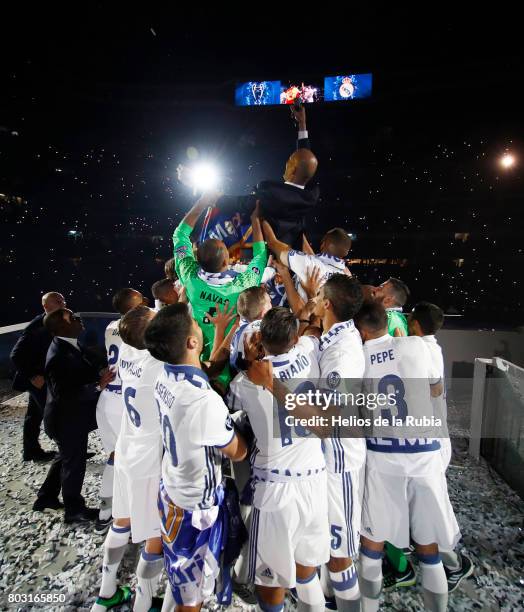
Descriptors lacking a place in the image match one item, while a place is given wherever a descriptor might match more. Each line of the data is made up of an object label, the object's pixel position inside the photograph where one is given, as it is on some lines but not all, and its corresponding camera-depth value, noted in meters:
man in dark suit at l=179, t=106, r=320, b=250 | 2.70
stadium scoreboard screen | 13.61
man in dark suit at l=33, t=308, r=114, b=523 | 3.11
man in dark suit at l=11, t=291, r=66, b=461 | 4.28
